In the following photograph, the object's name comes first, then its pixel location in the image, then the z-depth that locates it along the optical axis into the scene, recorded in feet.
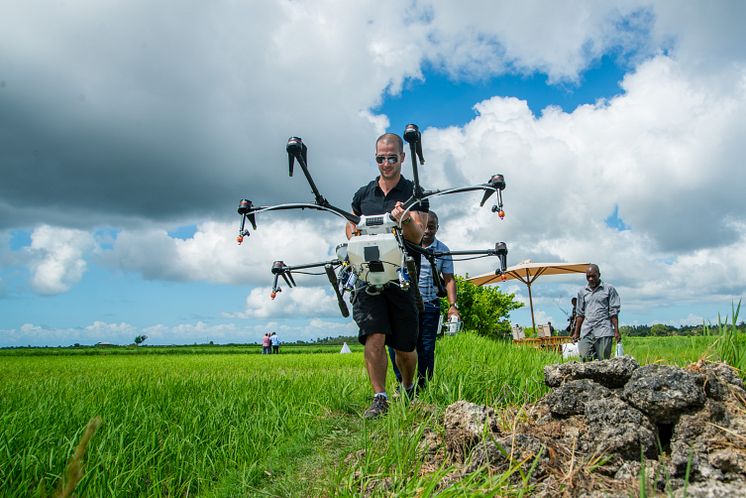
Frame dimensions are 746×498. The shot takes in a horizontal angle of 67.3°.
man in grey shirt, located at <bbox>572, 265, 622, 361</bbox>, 27.66
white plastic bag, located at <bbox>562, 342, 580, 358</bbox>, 37.08
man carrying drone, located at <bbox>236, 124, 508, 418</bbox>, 11.98
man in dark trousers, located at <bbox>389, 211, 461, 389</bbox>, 17.24
